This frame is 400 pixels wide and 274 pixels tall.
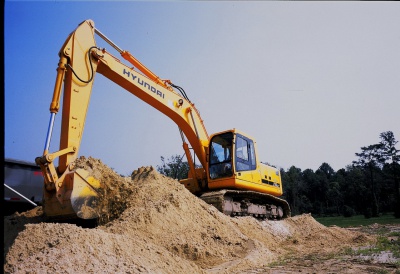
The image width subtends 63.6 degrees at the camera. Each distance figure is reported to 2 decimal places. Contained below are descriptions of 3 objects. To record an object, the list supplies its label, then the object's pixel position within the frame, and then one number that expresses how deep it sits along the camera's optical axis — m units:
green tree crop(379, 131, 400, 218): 47.25
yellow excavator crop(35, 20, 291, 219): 5.87
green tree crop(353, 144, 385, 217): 53.16
